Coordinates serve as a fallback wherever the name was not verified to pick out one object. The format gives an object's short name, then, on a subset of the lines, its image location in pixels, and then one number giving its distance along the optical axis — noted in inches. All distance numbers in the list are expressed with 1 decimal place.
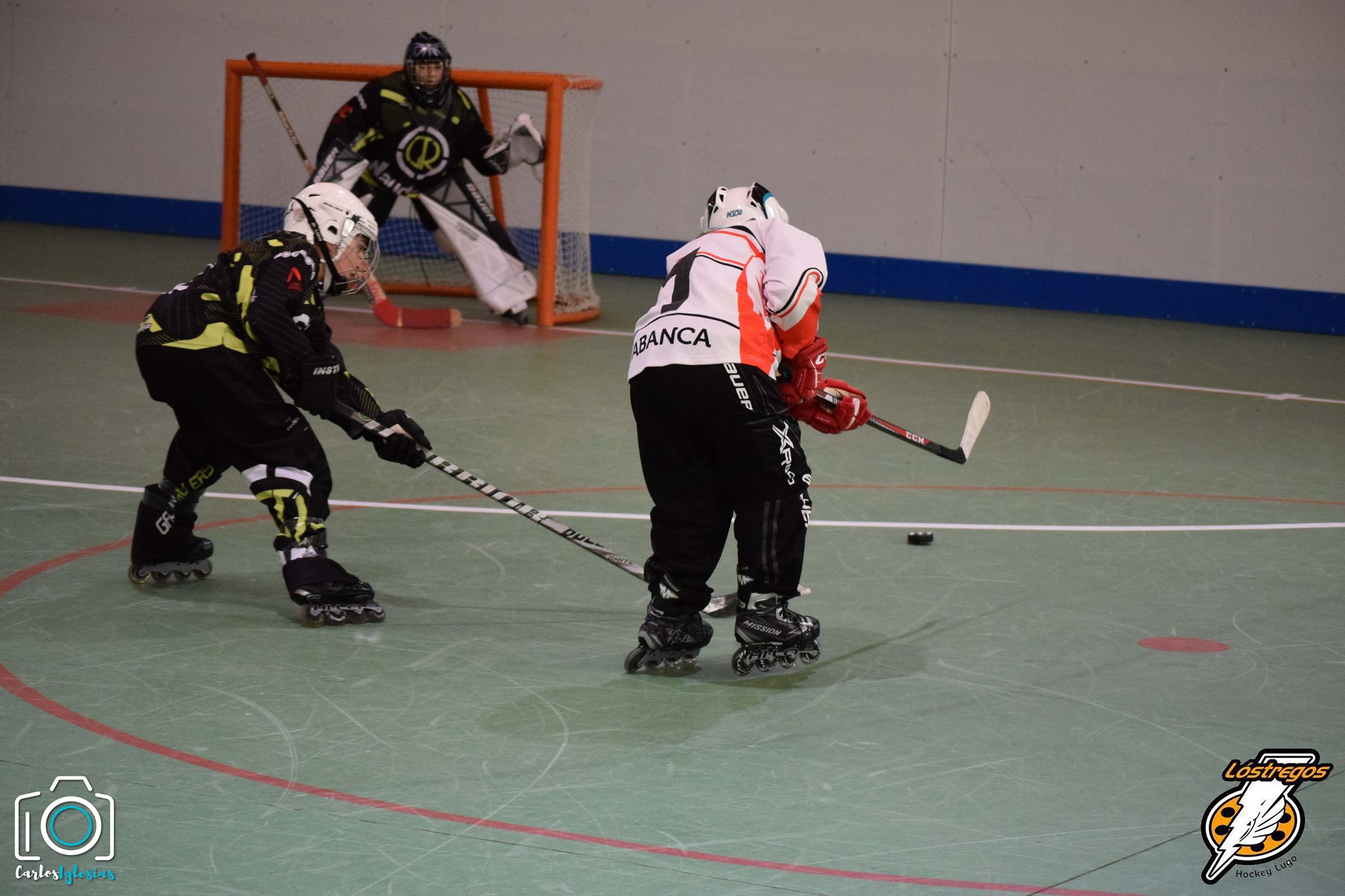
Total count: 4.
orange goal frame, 839.7
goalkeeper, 824.3
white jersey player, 328.2
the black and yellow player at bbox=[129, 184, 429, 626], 359.9
